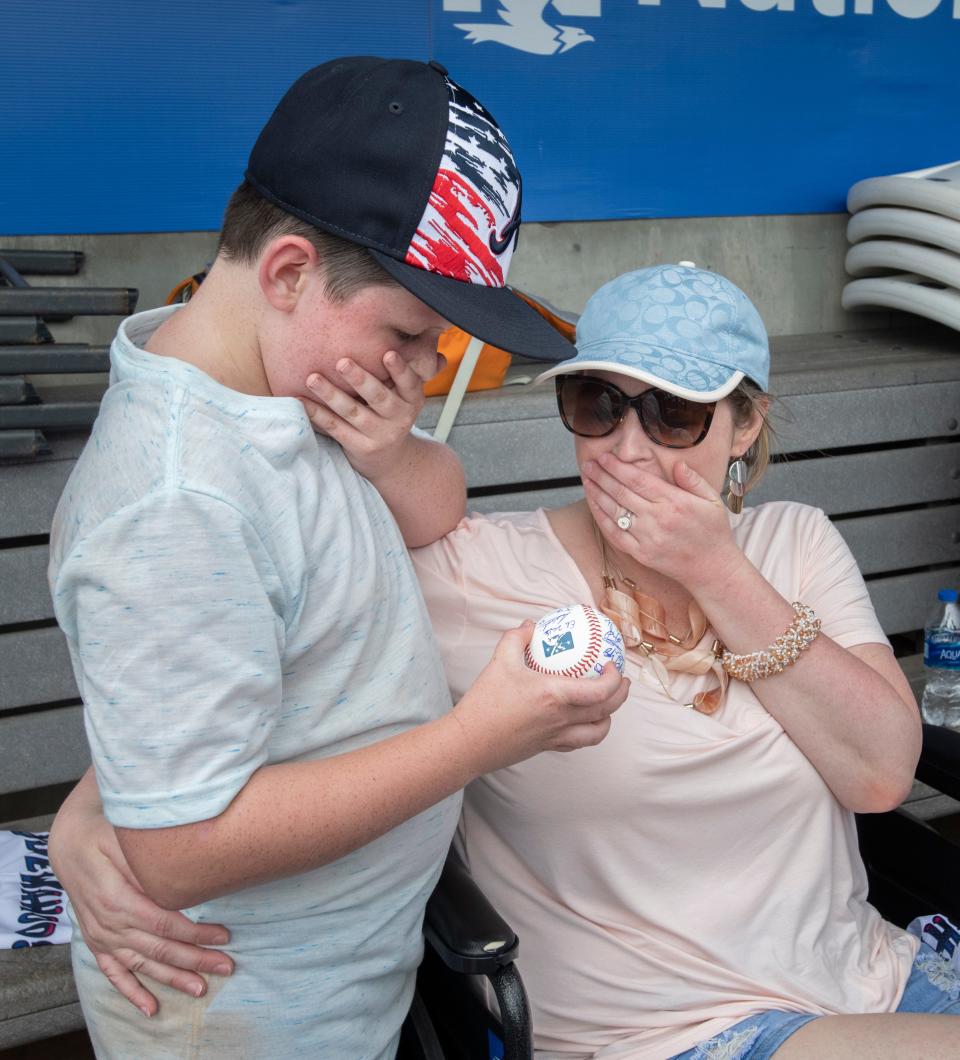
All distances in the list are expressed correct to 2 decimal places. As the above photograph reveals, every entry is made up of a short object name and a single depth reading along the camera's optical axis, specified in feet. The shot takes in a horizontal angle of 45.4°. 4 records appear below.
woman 6.03
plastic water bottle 11.46
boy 3.85
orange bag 11.42
